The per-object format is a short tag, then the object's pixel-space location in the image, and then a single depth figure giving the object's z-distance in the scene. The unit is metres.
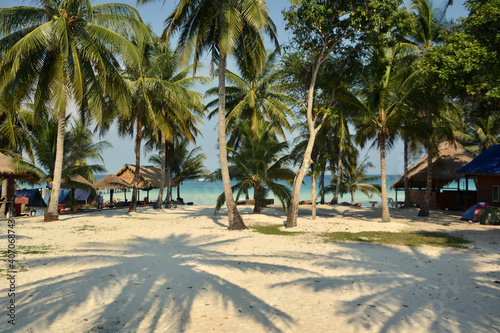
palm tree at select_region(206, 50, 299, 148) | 22.28
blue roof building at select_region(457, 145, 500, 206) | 14.75
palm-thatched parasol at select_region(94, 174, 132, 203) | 22.69
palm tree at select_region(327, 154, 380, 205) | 28.89
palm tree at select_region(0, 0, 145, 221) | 11.98
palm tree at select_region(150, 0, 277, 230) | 11.11
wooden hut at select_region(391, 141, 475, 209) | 19.95
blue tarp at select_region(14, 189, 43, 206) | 24.86
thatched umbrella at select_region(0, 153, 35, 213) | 14.82
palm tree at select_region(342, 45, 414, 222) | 13.51
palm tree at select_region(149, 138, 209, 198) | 30.08
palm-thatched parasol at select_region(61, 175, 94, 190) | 18.51
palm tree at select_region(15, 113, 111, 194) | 16.45
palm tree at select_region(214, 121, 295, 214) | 15.51
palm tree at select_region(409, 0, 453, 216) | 14.65
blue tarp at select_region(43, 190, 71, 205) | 25.86
